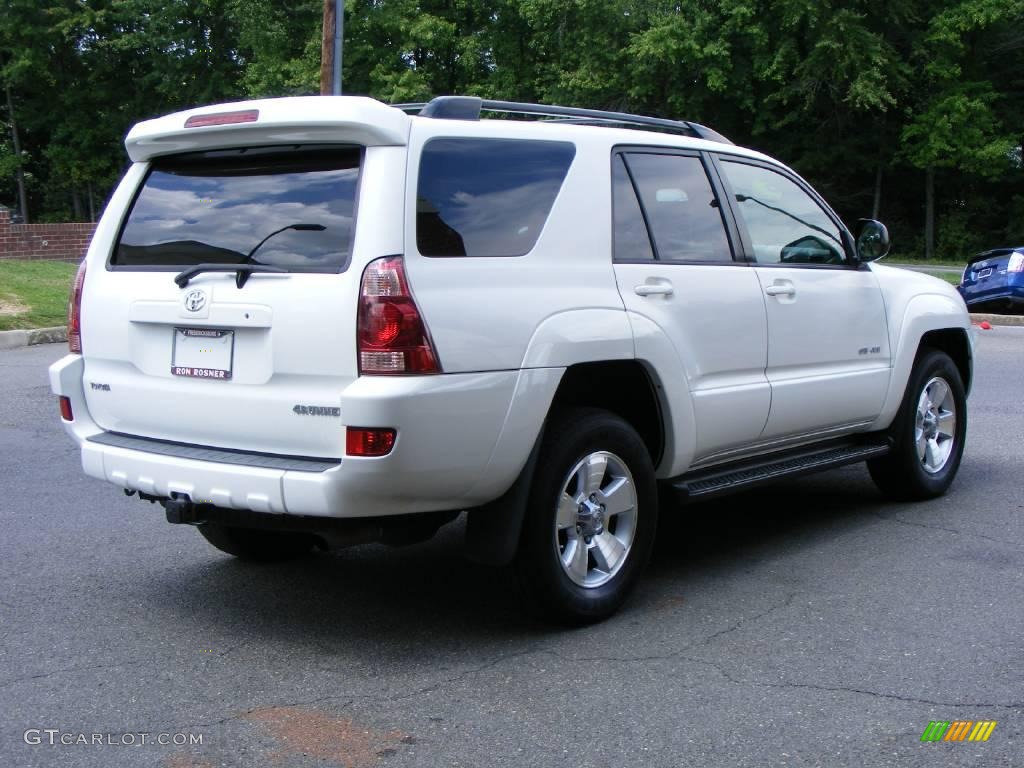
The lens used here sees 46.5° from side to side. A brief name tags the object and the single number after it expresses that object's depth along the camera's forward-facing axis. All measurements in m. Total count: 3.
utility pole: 16.08
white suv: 3.98
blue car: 19.97
